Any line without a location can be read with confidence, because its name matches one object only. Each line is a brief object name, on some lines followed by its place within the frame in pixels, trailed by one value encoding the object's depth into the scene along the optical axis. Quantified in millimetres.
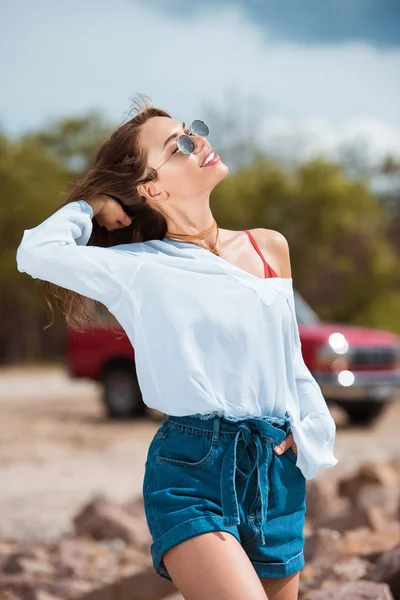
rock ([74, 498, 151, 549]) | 5789
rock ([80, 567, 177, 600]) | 4535
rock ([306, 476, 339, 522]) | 6242
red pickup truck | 10938
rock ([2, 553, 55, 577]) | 5113
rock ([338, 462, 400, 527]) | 6227
